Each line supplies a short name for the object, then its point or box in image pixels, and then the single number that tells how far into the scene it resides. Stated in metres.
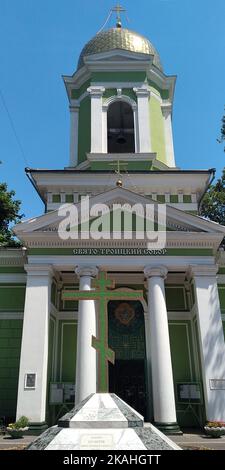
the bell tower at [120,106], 17.11
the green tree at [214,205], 23.82
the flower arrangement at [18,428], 9.66
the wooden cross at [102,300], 4.69
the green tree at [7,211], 22.98
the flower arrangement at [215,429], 9.85
